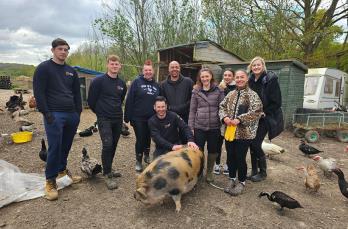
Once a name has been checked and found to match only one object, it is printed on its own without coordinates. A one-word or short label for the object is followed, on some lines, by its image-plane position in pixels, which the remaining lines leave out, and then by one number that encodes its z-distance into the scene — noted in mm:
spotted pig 3709
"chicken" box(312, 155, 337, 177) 5344
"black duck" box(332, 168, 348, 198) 4391
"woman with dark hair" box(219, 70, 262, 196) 4129
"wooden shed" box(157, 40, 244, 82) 11977
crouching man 4620
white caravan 12055
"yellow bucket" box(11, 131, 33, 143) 7332
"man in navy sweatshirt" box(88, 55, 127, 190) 4555
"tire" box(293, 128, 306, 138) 9179
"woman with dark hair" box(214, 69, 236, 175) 5129
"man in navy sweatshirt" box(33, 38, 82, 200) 3918
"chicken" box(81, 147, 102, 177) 4824
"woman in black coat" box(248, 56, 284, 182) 4438
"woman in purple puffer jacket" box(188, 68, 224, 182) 4453
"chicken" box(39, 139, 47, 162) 5364
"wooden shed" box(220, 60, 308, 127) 9570
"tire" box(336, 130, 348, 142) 8786
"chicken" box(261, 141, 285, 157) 6352
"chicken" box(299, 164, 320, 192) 4641
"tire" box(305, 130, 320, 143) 8627
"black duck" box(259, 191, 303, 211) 3781
